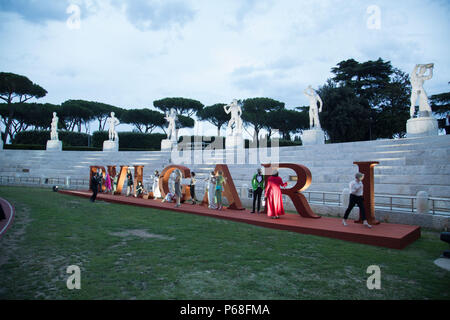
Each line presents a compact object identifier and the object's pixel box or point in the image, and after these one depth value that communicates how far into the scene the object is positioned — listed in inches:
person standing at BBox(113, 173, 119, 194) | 711.0
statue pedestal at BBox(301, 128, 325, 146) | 839.7
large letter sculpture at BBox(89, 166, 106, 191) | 751.4
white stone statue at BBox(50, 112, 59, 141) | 1318.9
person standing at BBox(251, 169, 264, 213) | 457.4
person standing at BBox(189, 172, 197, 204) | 568.4
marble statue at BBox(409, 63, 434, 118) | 671.1
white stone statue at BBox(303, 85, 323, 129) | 861.2
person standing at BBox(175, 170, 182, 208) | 520.2
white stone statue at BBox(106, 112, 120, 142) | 1296.8
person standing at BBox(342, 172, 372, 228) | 330.0
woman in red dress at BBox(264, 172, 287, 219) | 408.5
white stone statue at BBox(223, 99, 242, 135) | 1045.2
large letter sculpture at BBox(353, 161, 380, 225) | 350.6
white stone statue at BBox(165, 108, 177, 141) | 1218.6
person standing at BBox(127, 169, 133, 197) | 676.1
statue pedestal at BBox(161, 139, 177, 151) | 1226.6
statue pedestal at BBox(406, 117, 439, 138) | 649.6
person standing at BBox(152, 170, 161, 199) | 629.9
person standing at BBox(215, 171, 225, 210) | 495.7
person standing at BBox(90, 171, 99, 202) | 578.6
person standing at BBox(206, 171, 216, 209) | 506.3
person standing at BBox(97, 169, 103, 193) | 751.7
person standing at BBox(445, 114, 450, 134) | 658.3
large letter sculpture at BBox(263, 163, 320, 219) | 401.7
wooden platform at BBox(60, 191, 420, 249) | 286.4
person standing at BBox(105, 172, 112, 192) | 757.6
